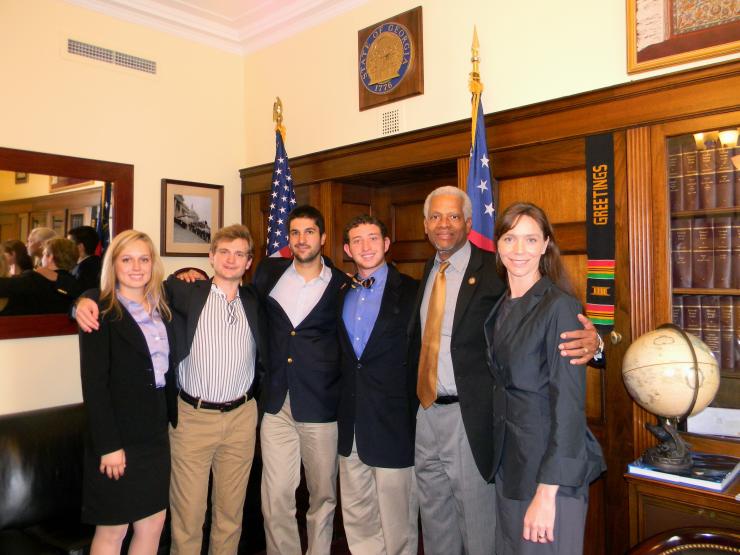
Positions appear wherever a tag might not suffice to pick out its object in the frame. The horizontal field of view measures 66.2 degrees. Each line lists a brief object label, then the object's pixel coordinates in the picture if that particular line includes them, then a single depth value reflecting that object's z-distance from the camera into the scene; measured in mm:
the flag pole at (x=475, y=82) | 2811
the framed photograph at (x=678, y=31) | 2230
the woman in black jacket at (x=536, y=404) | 1597
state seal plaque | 3291
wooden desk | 1873
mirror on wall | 3218
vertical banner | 2494
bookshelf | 2217
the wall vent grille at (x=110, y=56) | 3547
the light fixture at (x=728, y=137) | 2193
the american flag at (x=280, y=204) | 3684
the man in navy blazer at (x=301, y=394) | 2541
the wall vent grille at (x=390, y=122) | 3411
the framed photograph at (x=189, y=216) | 3990
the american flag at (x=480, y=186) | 2768
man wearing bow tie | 2404
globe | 1935
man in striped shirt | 2443
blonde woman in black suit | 2115
